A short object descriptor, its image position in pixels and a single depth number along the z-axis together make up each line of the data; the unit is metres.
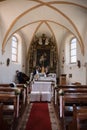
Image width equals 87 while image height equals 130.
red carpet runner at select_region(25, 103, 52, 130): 2.67
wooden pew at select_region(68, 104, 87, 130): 1.44
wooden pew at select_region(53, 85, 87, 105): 4.38
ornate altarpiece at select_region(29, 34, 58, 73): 8.30
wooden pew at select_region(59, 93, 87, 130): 2.48
